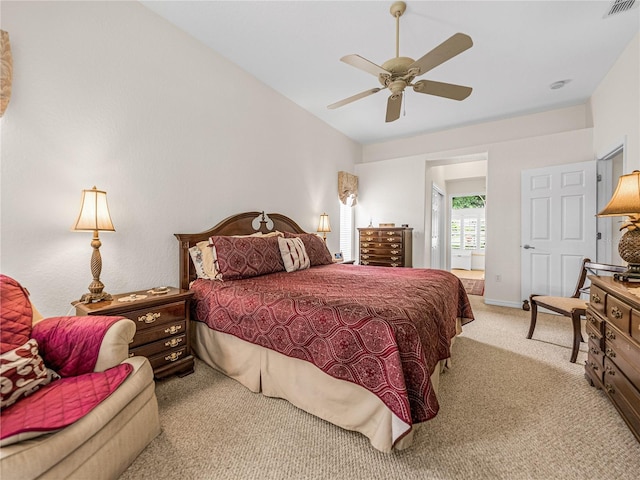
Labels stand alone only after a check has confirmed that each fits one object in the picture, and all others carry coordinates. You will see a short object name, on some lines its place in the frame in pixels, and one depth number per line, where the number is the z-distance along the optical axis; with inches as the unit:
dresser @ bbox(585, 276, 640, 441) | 57.4
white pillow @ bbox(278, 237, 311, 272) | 117.5
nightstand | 72.7
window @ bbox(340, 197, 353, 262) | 212.1
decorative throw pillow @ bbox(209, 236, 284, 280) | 97.7
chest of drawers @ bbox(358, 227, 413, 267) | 184.9
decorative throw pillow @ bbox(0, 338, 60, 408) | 42.6
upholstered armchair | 38.4
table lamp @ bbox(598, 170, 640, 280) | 72.1
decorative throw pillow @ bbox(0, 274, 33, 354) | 48.2
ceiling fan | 72.4
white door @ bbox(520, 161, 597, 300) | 144.9
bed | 53.3
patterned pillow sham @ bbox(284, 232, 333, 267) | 135.2
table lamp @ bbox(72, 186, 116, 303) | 73.0
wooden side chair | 94.6
